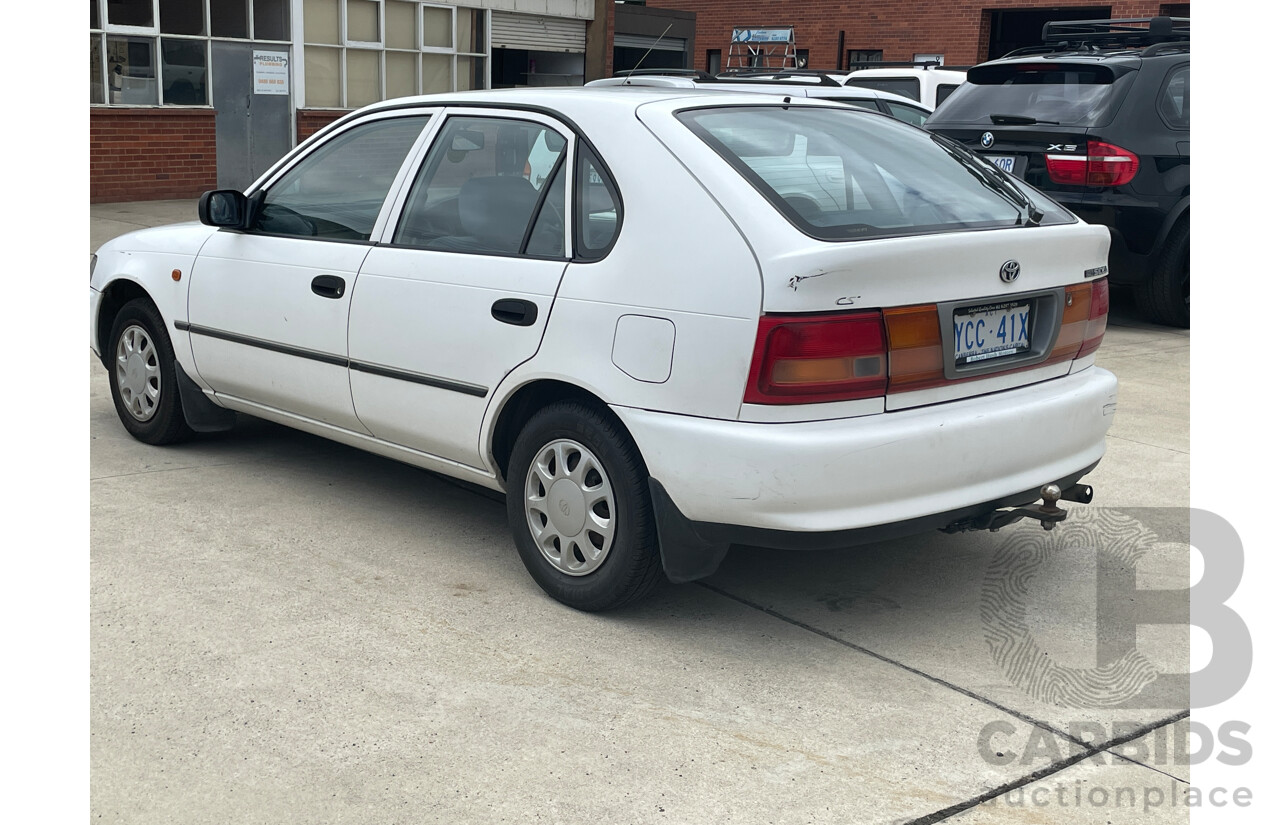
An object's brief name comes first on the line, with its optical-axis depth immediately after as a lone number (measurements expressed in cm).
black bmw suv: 881
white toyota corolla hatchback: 347
